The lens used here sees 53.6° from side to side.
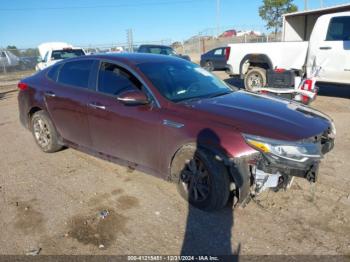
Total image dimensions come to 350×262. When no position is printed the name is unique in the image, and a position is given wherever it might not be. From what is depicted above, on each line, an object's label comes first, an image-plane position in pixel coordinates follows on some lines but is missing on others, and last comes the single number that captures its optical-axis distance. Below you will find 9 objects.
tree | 35.94
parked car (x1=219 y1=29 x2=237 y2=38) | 48.31
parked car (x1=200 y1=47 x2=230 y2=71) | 19.72
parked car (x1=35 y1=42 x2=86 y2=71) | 16.24
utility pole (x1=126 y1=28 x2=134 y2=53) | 22.33
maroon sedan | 3.29
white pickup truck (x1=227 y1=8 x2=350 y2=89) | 8.85
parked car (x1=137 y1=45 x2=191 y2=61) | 17.23
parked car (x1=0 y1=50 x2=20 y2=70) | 28.45
